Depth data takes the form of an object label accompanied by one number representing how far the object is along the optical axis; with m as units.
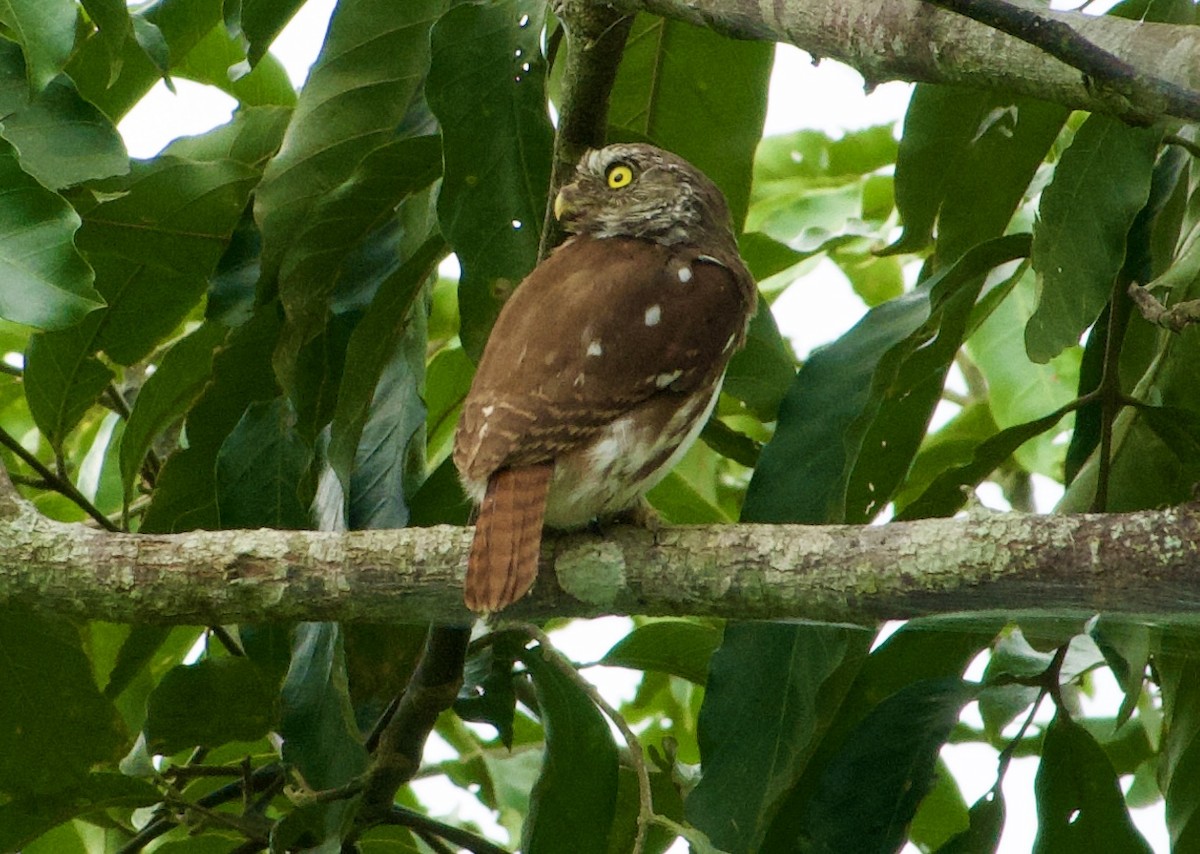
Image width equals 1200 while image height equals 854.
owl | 6.94
